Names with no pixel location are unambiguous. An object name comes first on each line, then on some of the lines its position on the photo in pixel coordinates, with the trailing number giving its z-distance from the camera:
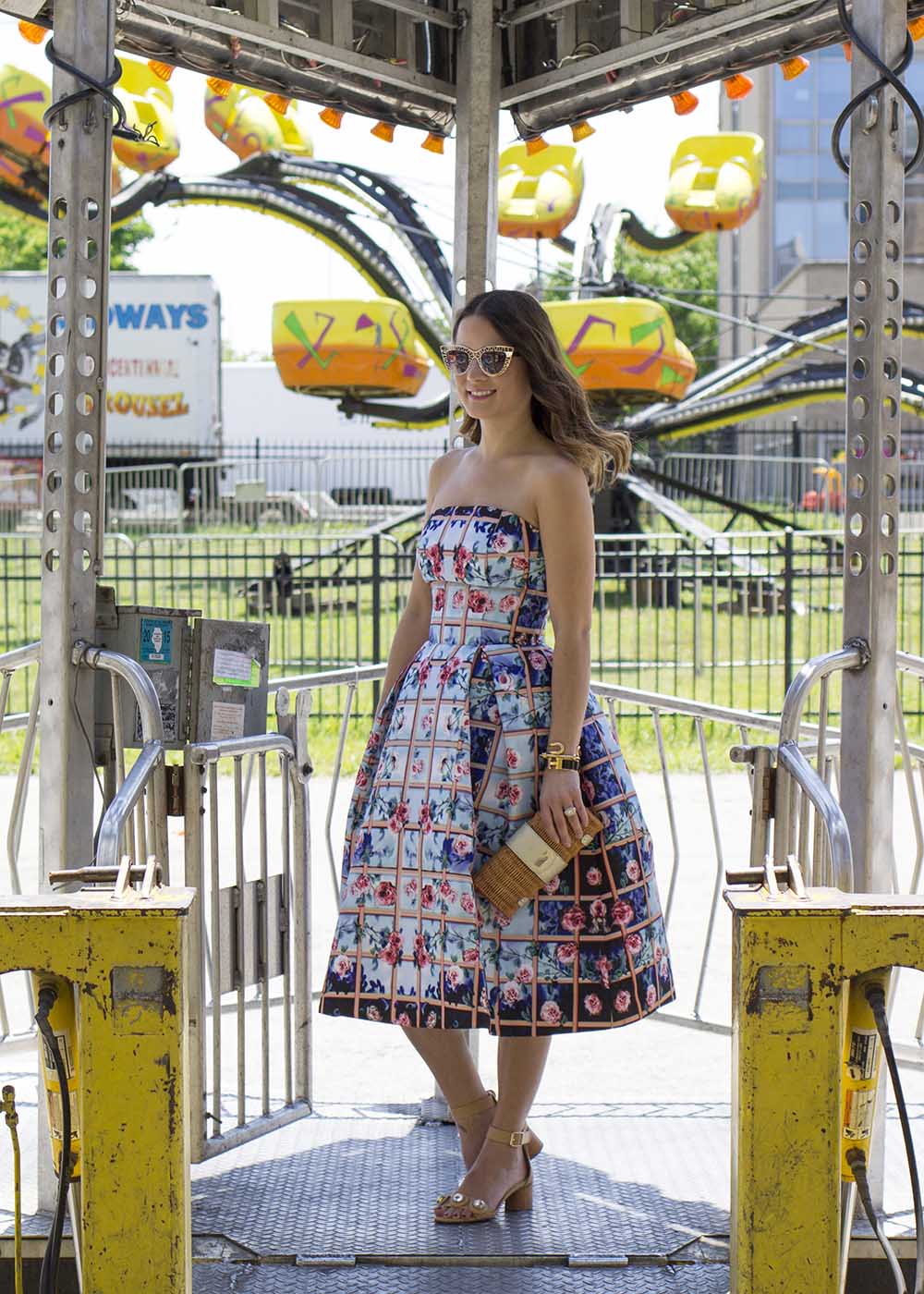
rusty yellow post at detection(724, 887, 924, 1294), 2.49
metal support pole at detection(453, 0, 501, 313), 4.78
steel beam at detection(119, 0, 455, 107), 4.22
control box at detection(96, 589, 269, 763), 3.72
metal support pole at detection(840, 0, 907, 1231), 3.50
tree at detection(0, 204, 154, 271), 46.97
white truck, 30.11
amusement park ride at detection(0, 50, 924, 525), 15.19
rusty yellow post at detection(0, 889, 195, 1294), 2.48
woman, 3.44
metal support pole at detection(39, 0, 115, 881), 3.54
